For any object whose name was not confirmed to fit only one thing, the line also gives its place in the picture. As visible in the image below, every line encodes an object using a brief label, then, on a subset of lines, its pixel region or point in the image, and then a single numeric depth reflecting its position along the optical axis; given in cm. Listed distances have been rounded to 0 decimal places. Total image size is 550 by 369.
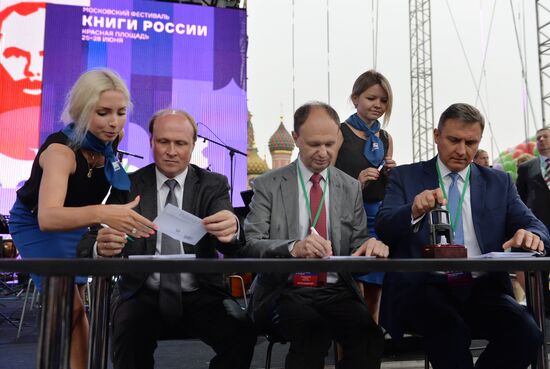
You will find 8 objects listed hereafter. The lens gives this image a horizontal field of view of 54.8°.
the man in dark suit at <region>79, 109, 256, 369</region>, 177
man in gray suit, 178
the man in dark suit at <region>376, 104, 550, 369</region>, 181
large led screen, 826
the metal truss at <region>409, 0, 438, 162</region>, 1532
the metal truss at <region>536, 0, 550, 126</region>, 1029
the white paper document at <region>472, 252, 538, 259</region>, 151
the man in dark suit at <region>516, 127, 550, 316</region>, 468
